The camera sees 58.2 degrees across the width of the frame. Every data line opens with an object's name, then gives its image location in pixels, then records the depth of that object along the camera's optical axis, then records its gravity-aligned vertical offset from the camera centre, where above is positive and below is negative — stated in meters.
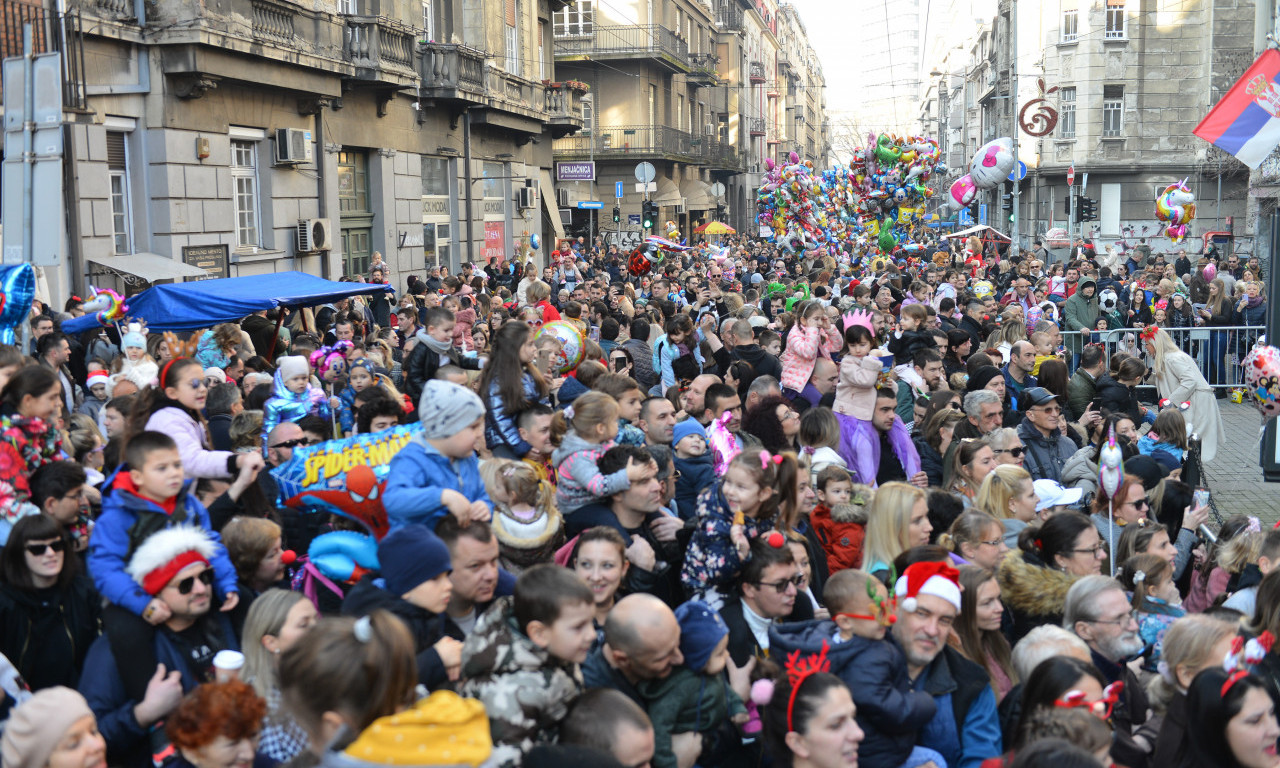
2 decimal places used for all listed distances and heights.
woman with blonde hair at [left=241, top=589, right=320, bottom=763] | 3.66 -1.31
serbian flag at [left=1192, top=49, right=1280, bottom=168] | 11.26 +1.14
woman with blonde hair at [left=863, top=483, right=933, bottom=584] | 5.38 -1.36
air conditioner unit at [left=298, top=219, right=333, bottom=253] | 18.91 +0.07
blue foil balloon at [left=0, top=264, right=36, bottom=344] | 7.18 -0.32
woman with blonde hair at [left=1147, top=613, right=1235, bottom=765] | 3.98 -1.57
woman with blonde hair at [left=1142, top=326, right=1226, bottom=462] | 10.51 -1.46
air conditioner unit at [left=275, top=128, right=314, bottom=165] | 18.08 +1.46
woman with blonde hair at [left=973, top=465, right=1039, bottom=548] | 6.18 -1.42
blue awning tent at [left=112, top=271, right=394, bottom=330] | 10.21 -0.56
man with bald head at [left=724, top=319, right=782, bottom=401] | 9.93 -1.08
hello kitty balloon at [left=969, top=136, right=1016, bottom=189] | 29.64 +1.75
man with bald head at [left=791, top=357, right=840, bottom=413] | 9.27 -1.23
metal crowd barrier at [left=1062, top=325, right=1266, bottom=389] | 15.48 -1.57
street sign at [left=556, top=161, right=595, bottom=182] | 32.69 +1.83
